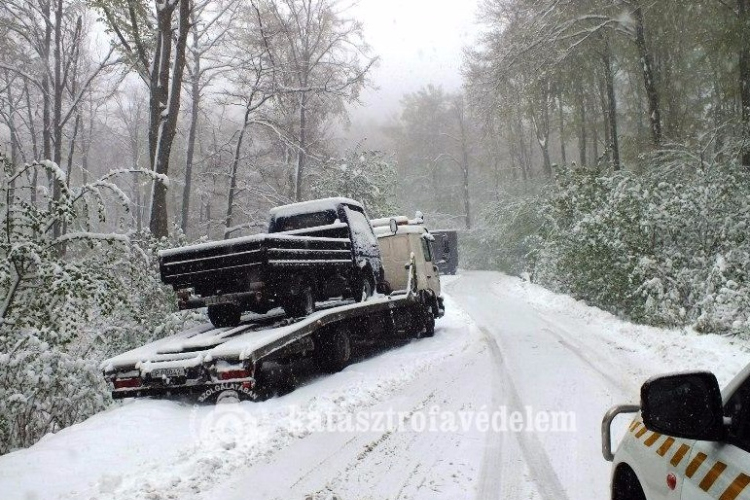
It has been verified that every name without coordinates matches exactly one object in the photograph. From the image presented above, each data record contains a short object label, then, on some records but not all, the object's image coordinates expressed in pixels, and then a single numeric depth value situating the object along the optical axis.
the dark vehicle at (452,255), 41.19
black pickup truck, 7.34
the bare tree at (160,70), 12.16
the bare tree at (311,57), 22.89
